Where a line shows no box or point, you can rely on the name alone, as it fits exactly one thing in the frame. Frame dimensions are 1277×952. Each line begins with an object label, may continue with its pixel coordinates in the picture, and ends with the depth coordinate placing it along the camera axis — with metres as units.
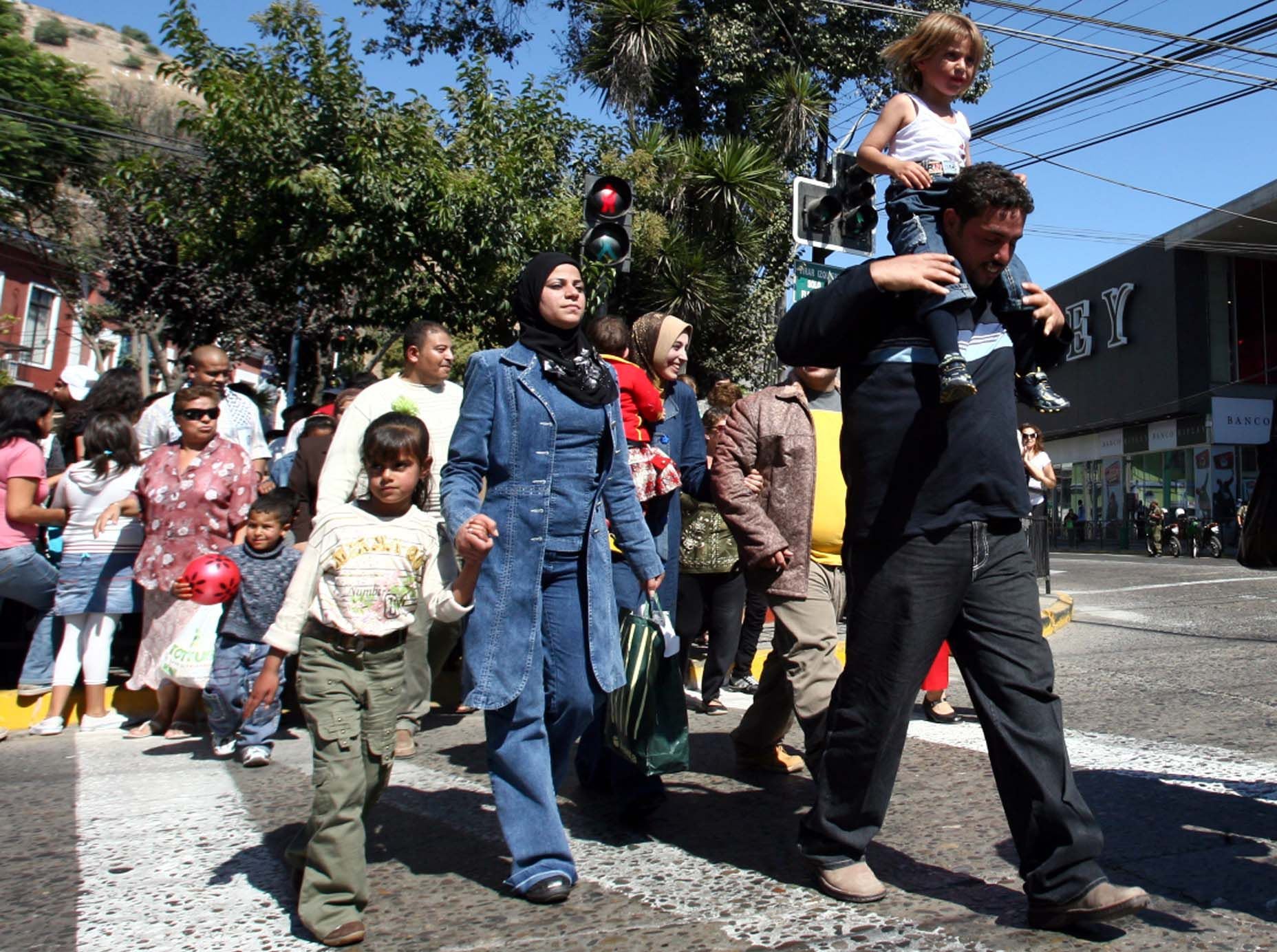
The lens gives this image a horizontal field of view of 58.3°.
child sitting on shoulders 3.18
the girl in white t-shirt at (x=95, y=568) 6.36
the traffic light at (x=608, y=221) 8.92
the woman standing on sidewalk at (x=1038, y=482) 7.40
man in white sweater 5.37
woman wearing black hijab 3.37
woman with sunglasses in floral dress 6.15
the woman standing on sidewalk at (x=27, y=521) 6.33
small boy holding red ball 5.62
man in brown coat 4.36
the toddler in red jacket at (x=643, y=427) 4.63
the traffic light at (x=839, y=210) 9.75
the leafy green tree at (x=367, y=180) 14.13
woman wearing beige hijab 4.58
